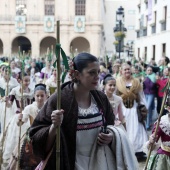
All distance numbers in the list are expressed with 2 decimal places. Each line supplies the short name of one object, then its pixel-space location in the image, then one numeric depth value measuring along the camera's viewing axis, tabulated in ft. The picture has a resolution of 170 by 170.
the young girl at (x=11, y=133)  19.17
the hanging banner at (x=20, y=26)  135.44
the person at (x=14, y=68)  39.87
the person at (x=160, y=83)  30.33
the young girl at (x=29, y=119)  14.73
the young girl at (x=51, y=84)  28.08
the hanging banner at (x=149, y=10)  93.49
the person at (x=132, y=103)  21.30
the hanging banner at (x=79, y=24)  134.41
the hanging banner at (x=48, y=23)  134.41
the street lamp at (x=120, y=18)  53.06
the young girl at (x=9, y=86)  24.03
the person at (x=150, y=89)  31.22
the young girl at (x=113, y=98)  18.20
